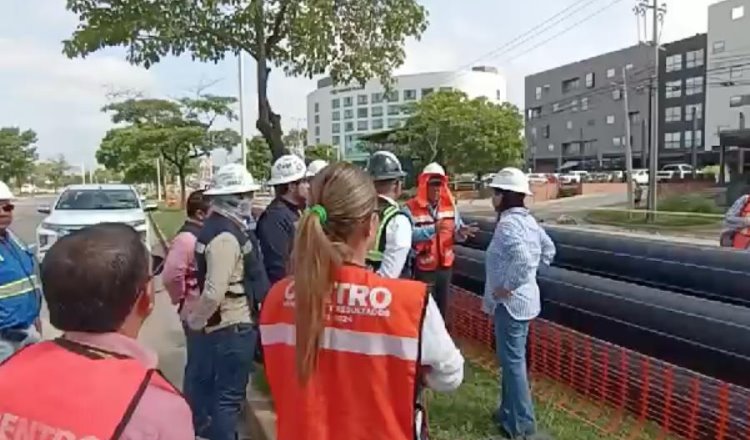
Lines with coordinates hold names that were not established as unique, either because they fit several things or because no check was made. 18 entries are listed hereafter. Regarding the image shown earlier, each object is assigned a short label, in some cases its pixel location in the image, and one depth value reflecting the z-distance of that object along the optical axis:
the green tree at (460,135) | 42.94
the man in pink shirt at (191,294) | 3.80
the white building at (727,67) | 54.07
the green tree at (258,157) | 41.46
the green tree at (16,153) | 57.03
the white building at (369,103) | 109.25
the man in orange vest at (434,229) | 6.10
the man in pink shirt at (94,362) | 1.30
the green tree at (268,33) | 7.39
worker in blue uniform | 3.50
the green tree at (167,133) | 28.58
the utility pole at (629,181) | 29.47
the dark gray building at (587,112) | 66.56
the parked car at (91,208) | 11.60
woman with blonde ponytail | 1.89
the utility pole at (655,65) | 26.89
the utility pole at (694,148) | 54.88
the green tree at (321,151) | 46.17
